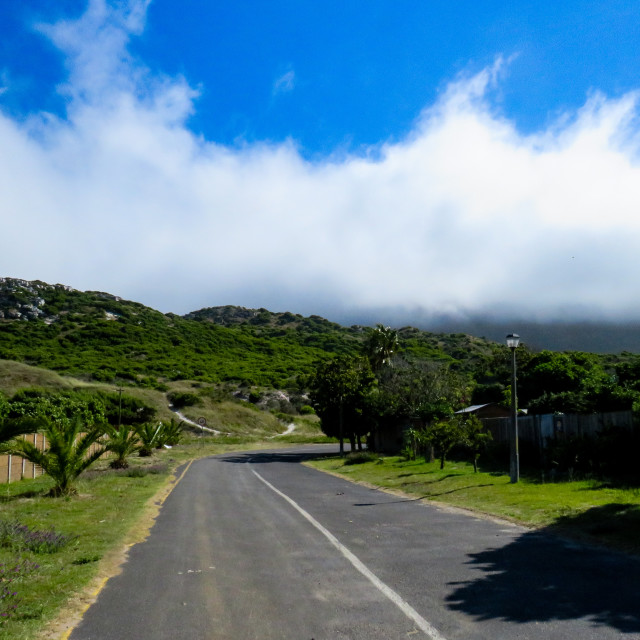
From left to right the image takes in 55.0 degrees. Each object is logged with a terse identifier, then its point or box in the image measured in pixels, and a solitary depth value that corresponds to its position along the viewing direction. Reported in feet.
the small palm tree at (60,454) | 58.75
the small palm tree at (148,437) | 132.26
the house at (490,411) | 135.25
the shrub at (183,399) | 254.68
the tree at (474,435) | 76.28
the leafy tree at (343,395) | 137.18
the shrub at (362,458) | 113.91
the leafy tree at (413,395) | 122.11
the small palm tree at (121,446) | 92.51
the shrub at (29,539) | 31.55
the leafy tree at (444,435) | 78.59
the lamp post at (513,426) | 61.02
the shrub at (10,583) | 20.68
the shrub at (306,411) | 299.79
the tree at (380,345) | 185.37
